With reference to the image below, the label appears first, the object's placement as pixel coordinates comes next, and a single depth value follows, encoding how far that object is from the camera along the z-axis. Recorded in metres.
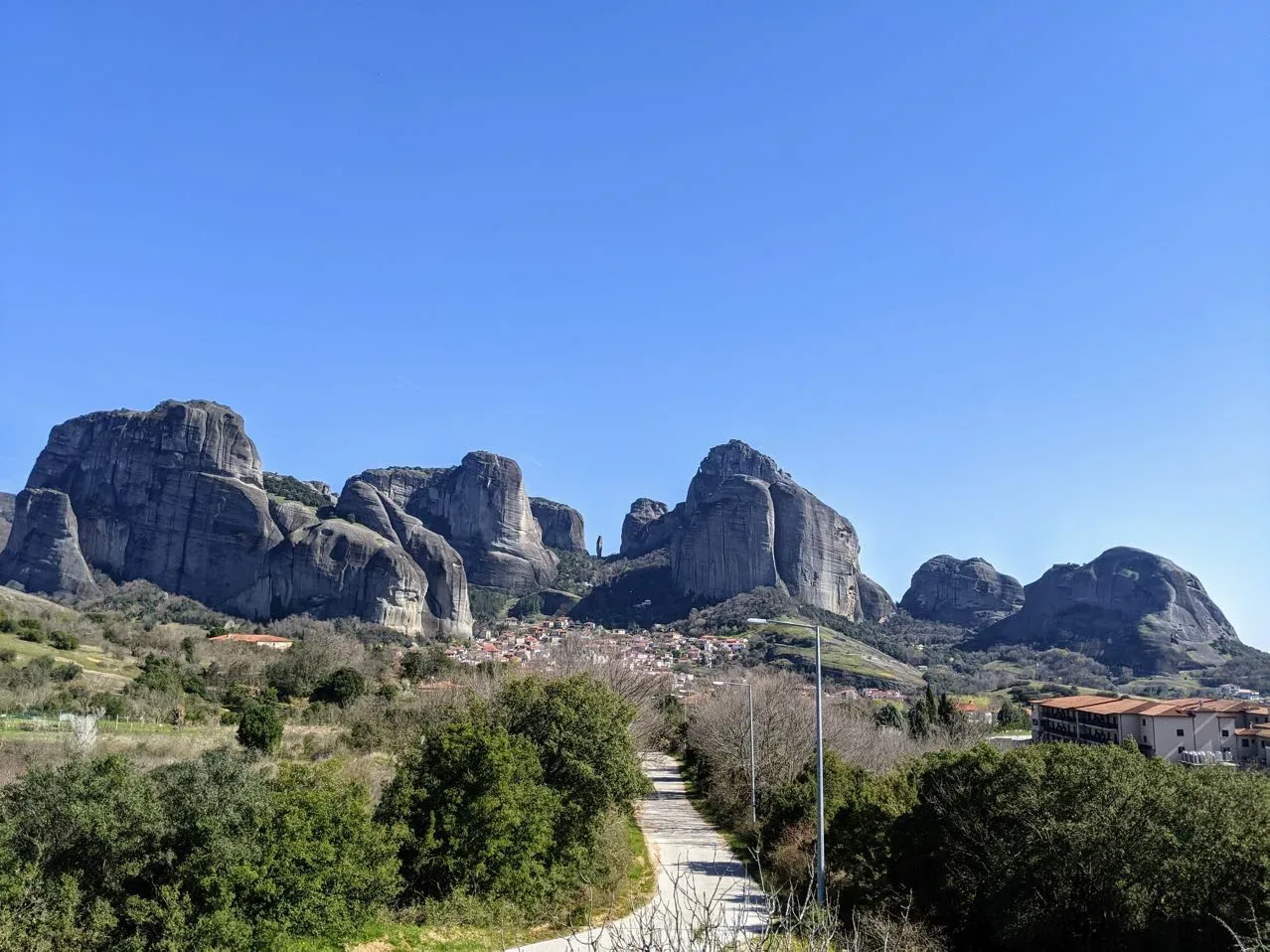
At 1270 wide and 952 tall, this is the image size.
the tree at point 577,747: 24.73
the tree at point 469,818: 20.69
